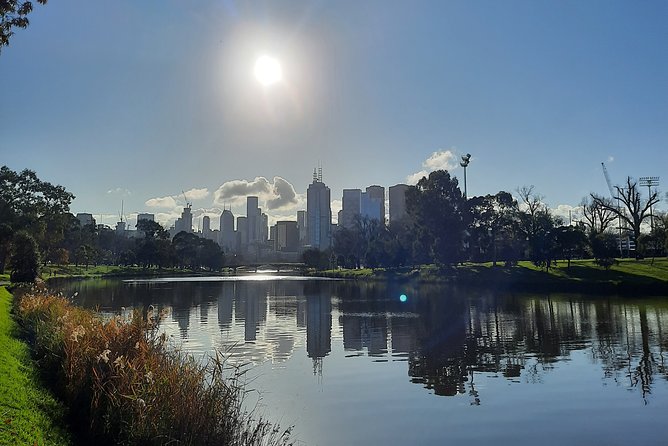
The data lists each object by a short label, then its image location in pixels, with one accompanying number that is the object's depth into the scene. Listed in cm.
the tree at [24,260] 4216
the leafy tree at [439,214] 7731
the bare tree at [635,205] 8000
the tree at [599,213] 8788
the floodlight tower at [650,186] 8052
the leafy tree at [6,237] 5147
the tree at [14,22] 1158
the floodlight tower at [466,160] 8750
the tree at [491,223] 8044
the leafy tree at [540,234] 6594
